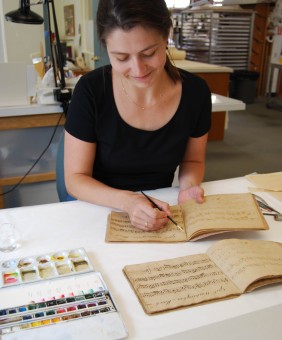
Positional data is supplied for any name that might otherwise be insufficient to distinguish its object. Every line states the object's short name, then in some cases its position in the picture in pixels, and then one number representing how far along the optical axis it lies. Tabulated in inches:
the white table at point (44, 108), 78.0
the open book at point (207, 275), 26.8
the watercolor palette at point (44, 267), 28.3
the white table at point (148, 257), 24.8
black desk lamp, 79.4
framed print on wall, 197.6
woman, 38.4
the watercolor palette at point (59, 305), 23.9
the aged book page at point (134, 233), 34.9
